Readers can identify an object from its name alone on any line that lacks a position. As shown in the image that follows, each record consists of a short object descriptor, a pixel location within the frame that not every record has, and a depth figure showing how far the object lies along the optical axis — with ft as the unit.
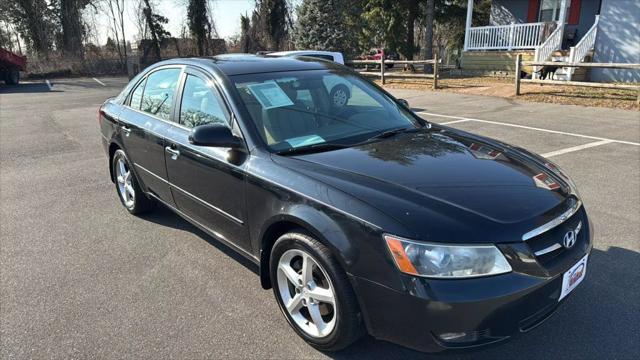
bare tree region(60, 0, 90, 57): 114.11
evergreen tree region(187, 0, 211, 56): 123.95
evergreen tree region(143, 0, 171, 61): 122.21
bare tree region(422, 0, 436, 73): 71.20
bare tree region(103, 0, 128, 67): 118.42
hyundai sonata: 6.75
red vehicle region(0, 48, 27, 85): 78.59
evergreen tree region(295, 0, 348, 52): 83.97
